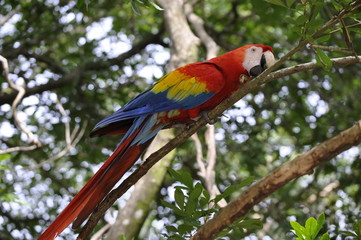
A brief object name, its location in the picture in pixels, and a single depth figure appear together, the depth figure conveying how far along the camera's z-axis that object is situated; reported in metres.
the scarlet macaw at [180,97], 5.26
